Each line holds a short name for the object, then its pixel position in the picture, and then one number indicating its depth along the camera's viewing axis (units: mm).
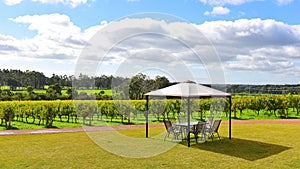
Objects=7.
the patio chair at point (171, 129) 9914
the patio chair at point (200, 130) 9512
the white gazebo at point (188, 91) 8897
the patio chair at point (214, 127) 10094
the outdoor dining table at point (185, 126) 9775
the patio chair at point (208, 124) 10406
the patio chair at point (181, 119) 12064
